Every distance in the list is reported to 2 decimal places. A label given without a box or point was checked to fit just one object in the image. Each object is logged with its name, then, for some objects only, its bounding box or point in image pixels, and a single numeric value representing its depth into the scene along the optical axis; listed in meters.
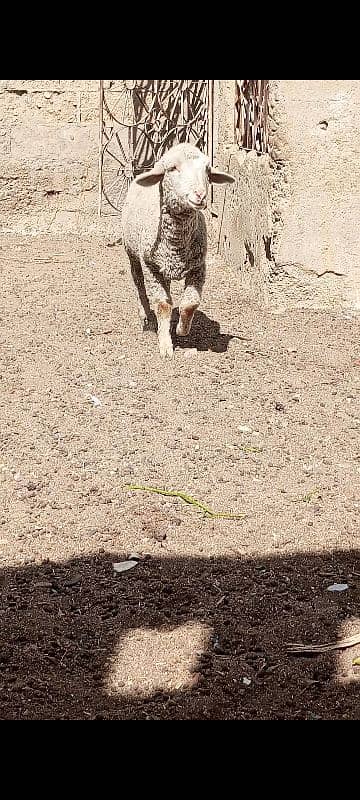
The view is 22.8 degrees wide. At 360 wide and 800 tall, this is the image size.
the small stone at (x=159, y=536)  3.91
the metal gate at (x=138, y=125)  11.12
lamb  5.58
